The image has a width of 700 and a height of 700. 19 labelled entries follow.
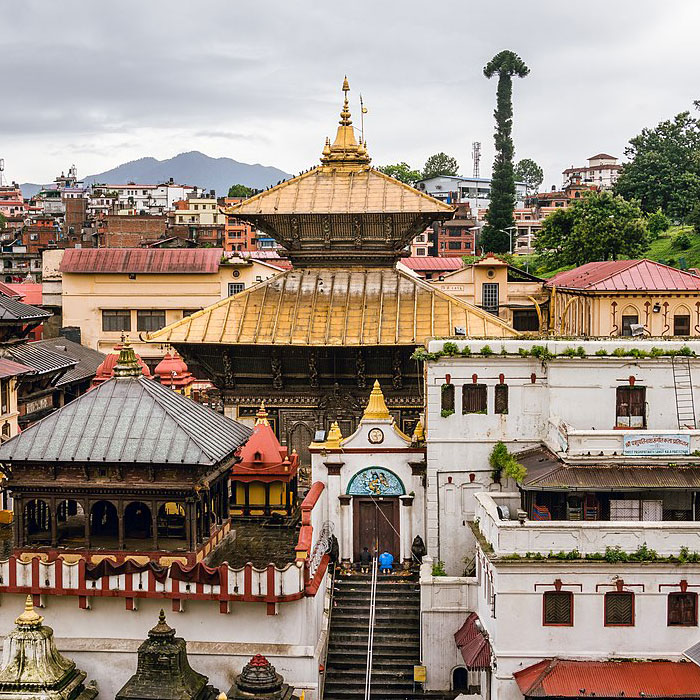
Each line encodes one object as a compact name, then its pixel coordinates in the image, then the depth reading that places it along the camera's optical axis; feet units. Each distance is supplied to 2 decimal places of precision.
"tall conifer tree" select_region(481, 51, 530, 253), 393.50
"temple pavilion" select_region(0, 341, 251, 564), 97.04
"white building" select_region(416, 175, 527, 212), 526.16
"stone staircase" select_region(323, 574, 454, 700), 101.14
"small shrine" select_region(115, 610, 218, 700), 87.45
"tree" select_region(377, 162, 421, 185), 545.44
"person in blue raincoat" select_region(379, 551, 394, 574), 113.91
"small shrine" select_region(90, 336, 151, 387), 179.19
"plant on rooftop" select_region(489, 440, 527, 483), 109.35
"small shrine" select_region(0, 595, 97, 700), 87.51
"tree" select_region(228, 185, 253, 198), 547.41
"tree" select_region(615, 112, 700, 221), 351.25
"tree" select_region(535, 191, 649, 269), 283.59
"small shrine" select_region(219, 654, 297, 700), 85.87
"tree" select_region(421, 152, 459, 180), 629.06
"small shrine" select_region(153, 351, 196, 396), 176.55
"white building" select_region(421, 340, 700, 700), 92.53
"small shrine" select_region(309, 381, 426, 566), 114.93
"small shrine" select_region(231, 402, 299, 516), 117.08
